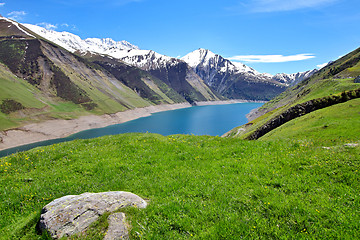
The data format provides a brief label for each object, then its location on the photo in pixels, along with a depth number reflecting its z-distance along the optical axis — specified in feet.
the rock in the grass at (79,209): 22.71
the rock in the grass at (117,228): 21.57
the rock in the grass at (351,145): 38.51
